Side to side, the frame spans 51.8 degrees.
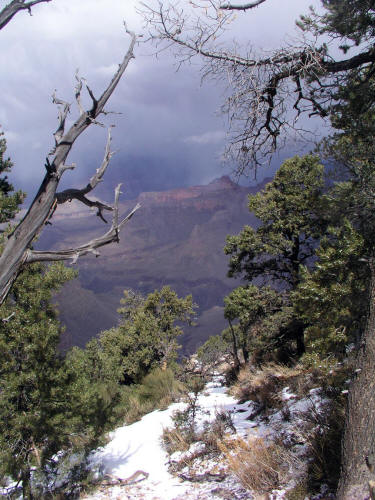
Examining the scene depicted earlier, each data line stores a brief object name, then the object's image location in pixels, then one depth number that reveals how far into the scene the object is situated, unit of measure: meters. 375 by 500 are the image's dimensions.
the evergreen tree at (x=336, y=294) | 5.89
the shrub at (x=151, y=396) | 13.70
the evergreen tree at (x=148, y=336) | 24.56
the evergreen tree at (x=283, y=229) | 14.60
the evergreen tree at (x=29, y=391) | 7.29
